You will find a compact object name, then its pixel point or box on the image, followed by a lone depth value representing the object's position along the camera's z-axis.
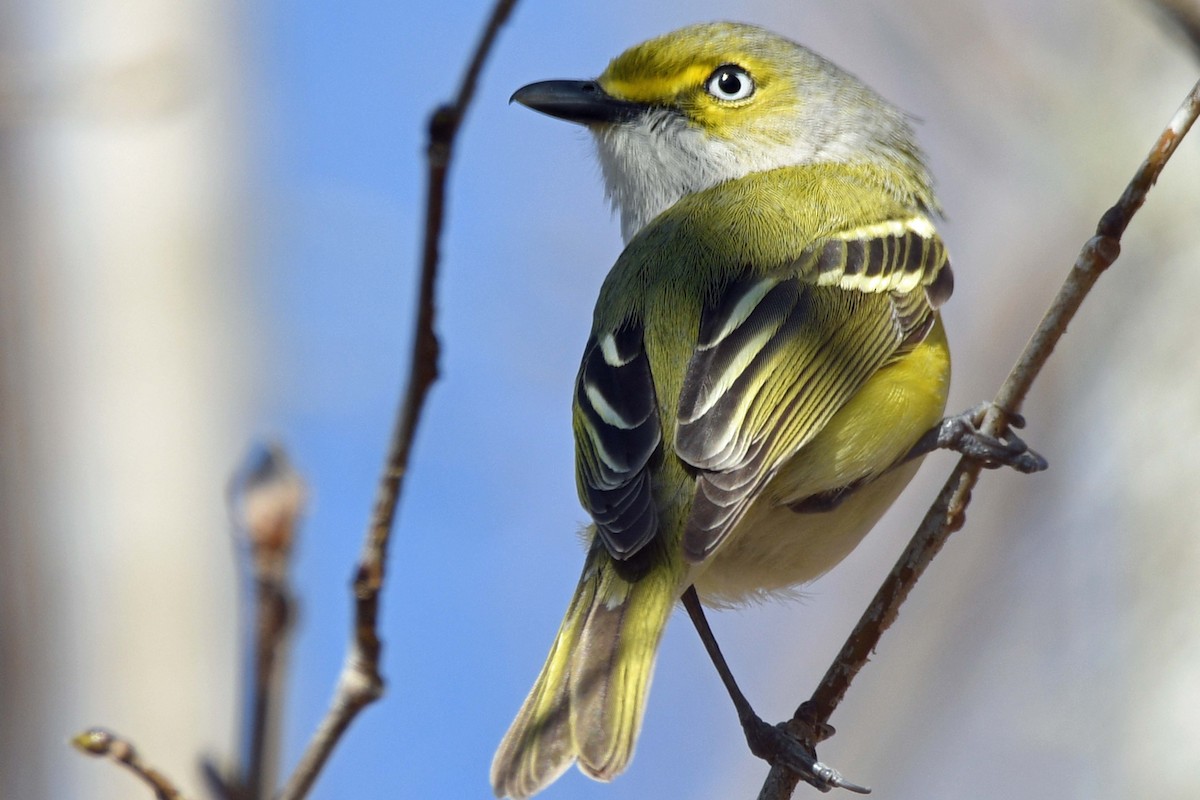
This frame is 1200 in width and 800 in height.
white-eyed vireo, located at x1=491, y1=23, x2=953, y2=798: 1.89
